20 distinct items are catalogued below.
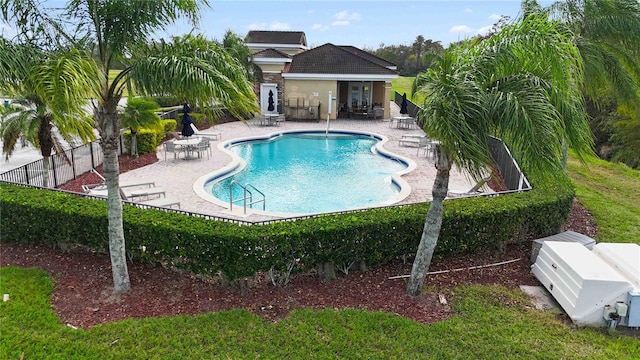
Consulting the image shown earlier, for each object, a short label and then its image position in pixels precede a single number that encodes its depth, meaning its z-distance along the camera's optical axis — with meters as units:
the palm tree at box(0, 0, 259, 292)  5.65
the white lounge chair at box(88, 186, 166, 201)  11.12
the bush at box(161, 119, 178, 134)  20.91
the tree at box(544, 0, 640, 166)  11.04
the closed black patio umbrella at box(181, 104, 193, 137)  17.86
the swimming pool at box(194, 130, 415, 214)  12.91
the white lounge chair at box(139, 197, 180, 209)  10.54
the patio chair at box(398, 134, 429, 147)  20.31
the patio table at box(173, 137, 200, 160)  16.91
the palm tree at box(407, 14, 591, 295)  5.50
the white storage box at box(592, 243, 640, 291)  6.43
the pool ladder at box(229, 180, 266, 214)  10.96
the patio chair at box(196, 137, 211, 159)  17.17
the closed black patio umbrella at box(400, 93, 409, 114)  26.76
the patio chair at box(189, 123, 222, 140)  21.05
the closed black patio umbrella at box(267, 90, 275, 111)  28.25
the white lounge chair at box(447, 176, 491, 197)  11.73
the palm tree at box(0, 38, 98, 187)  4.87
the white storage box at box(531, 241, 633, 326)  6.06
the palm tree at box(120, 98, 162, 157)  15.22
